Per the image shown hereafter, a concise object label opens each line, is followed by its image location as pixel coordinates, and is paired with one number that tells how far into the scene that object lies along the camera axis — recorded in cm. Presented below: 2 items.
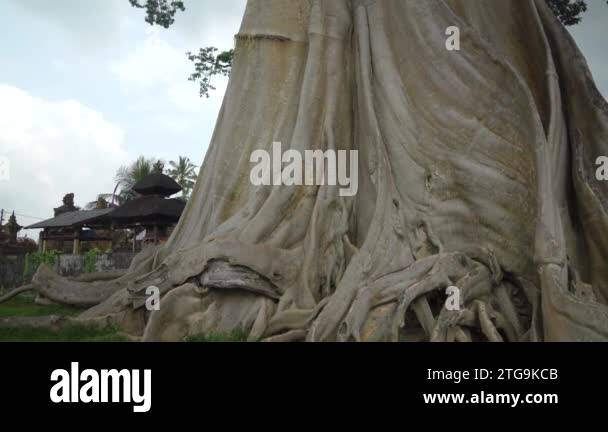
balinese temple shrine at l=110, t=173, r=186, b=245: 1944
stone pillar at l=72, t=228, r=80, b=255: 2421
